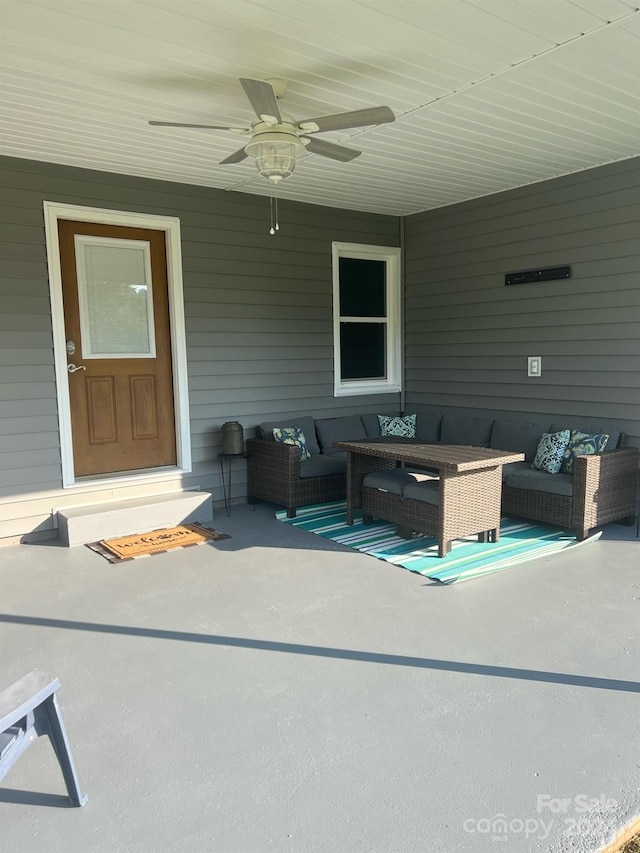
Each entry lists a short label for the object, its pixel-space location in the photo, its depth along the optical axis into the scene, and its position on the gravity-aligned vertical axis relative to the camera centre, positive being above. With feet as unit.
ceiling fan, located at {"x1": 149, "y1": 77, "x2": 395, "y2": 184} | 9.46 +3.56
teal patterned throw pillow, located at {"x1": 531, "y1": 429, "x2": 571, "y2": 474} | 15.31 -2.58
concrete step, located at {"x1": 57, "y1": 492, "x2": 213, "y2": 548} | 14.71 -4.04
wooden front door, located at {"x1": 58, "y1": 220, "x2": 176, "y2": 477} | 15.89 +0.09
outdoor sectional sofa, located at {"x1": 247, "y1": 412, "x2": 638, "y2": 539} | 14.24 -3.12
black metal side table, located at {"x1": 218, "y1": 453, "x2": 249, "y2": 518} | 17.38 -3.81
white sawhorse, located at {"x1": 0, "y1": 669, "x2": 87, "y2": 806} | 5.49 -3.41
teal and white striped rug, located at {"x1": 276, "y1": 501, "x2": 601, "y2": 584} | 12.60 -4.39
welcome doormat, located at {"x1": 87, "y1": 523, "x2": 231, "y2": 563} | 13.96 -4.46
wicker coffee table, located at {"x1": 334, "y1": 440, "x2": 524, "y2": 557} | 13.10 -3.11
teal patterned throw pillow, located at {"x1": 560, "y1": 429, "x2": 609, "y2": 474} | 15.05 -2.41
